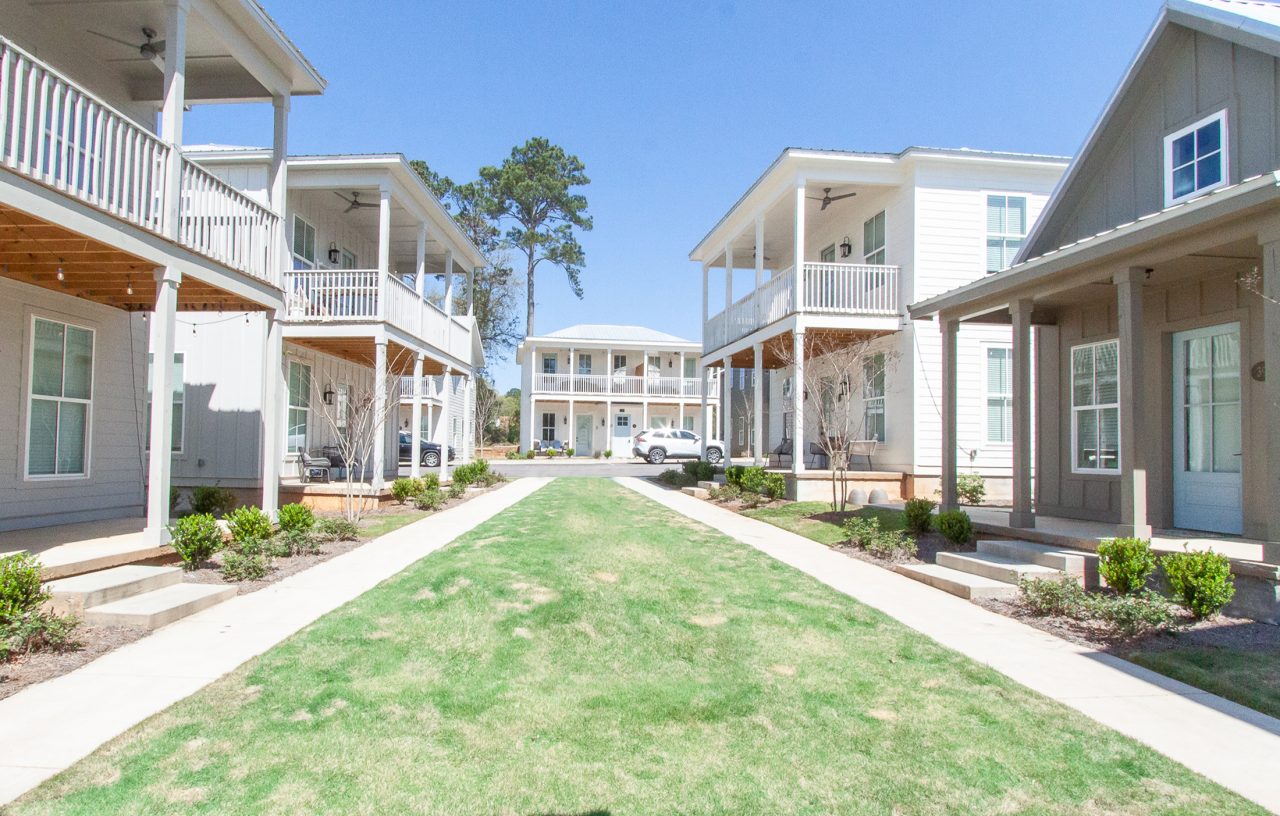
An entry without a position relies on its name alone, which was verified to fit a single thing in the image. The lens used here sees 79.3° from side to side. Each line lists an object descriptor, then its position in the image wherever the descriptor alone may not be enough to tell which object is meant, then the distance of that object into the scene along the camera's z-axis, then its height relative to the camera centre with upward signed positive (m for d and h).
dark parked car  31.13 -1.01
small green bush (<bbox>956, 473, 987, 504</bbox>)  13.95 -1.01
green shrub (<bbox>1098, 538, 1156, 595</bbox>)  6.57 -1.12
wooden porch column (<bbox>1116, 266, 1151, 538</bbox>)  7.25 +0.03
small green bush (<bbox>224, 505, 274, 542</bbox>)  8.77 -1.13
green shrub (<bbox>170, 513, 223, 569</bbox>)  7.81 -1.16
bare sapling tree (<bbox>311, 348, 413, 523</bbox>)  12.23 +0.06
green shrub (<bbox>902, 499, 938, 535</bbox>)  10.31 -1.11
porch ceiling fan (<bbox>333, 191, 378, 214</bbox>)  16.21 +4.79
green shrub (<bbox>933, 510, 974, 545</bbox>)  9.29 -1.13
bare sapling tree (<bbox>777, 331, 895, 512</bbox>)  12.50 +0.98
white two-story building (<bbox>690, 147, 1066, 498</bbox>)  14.86 +2.94
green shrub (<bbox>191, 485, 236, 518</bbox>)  10.94 -1.08
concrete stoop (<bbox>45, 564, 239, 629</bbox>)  5.91 -1.44
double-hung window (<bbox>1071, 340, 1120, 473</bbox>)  9.89 +0.34
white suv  34.38 -0.68
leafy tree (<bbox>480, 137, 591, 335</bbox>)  43.44 +13.01
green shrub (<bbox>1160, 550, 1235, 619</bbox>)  5.99 -1.14
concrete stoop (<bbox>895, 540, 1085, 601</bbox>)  7.40 -1.39
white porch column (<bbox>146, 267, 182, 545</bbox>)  7.74 +0.21
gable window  8.24 +3.08
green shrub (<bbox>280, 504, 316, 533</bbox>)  9.65 -1.18
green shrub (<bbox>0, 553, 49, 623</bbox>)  5.15 -1.12
